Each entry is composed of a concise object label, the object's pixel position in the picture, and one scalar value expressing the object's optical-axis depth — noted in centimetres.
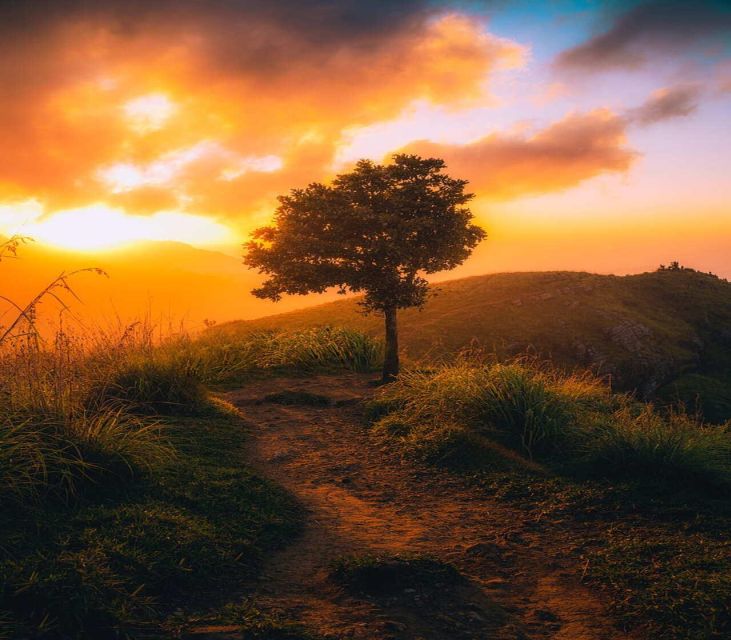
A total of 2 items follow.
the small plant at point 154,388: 1015
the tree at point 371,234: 1355
